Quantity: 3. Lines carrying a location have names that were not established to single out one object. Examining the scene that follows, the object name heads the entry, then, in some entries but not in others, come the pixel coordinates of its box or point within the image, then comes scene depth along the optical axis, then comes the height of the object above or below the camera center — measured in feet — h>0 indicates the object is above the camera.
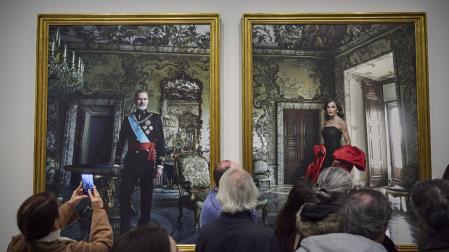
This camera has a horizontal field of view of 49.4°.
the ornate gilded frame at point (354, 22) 17.40 +3.07
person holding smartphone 9.85 -1.77
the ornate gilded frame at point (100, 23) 17.48 +3.31
